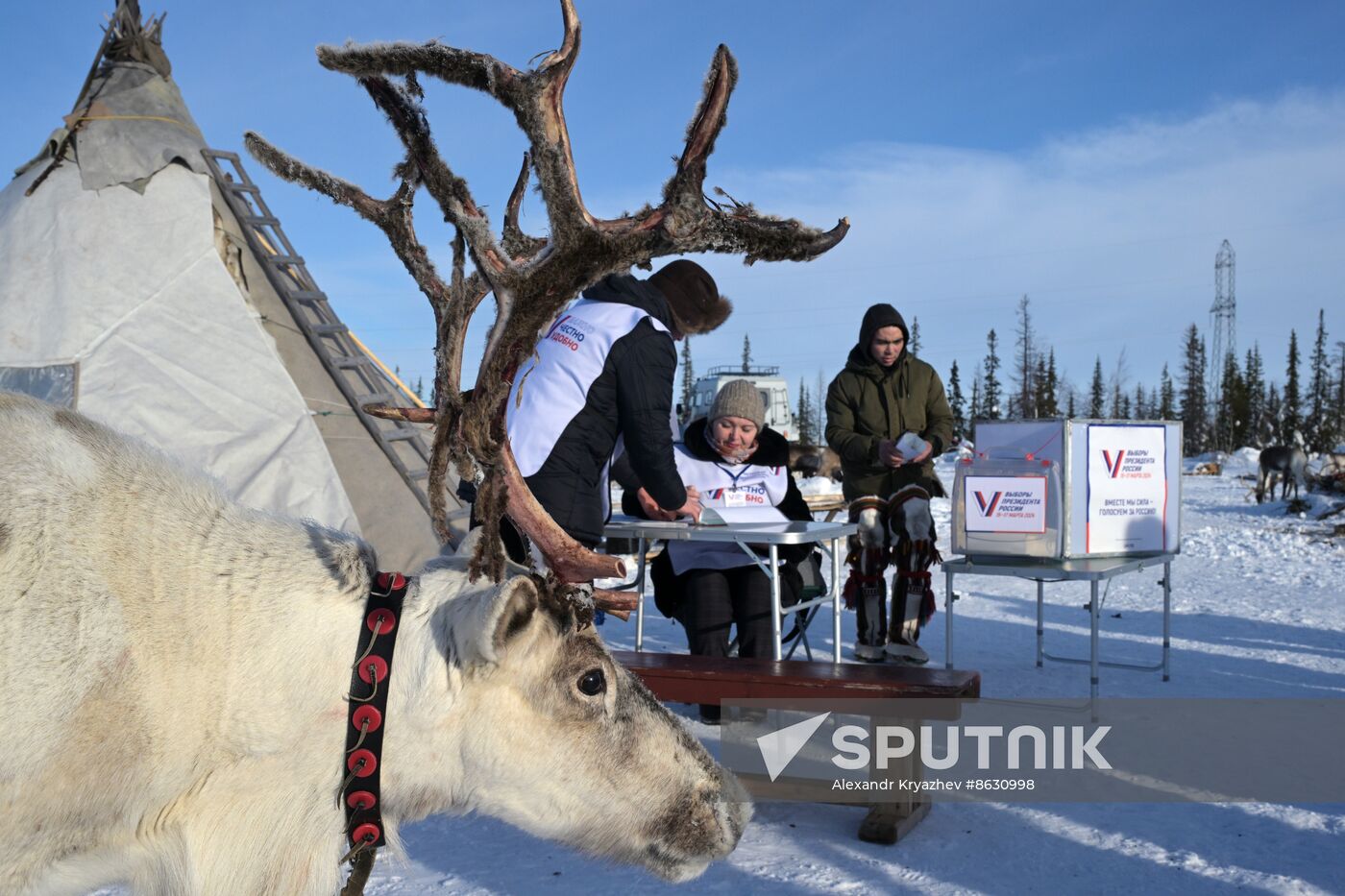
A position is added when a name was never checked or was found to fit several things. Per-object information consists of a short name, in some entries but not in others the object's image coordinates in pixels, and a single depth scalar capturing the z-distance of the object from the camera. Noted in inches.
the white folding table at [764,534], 187.3
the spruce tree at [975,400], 2615.7
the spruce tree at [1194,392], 2610.5
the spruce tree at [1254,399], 2158.0
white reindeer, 70.9
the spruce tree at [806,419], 2641.5
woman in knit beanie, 210.4
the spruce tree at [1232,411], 2187.5
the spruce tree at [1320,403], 1545.3
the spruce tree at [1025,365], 2527.1
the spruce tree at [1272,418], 1887.7
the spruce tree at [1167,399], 2780.5
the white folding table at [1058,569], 211.5
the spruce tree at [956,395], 2437.0
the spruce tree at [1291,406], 1712.6
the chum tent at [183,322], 280.1
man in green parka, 230.2
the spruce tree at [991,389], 2586.1
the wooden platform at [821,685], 150.2
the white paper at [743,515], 204.8
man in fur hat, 156.2
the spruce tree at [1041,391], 2304.9
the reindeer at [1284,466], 842.6
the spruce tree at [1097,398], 2947.8
